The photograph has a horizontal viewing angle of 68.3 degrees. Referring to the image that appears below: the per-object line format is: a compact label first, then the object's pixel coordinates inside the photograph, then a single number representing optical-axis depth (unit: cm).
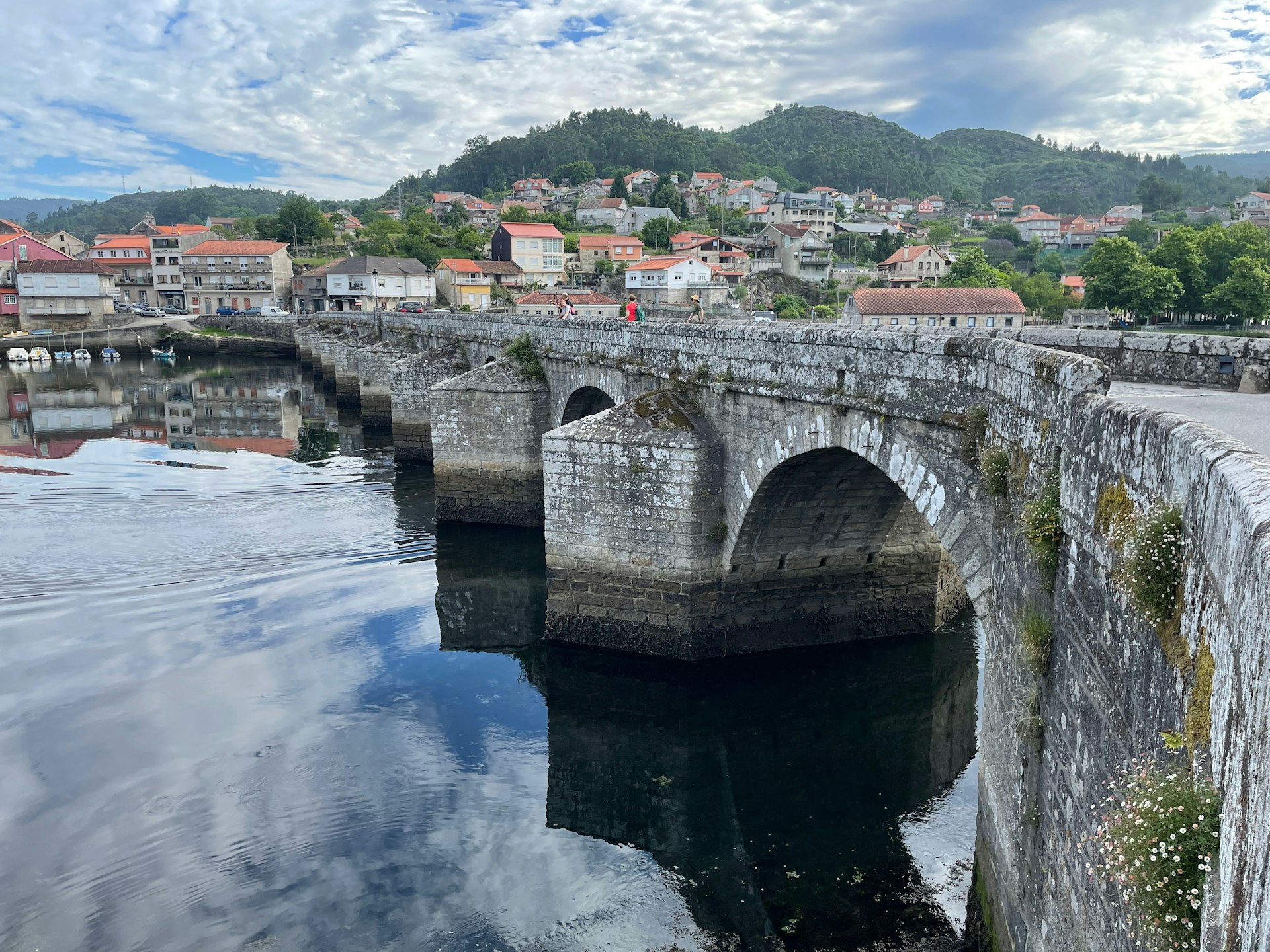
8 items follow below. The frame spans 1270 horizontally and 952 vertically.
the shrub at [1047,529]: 653
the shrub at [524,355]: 2512
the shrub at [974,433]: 891
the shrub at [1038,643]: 663
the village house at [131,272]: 9925
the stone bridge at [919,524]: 358
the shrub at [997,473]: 808
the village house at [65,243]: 11525
